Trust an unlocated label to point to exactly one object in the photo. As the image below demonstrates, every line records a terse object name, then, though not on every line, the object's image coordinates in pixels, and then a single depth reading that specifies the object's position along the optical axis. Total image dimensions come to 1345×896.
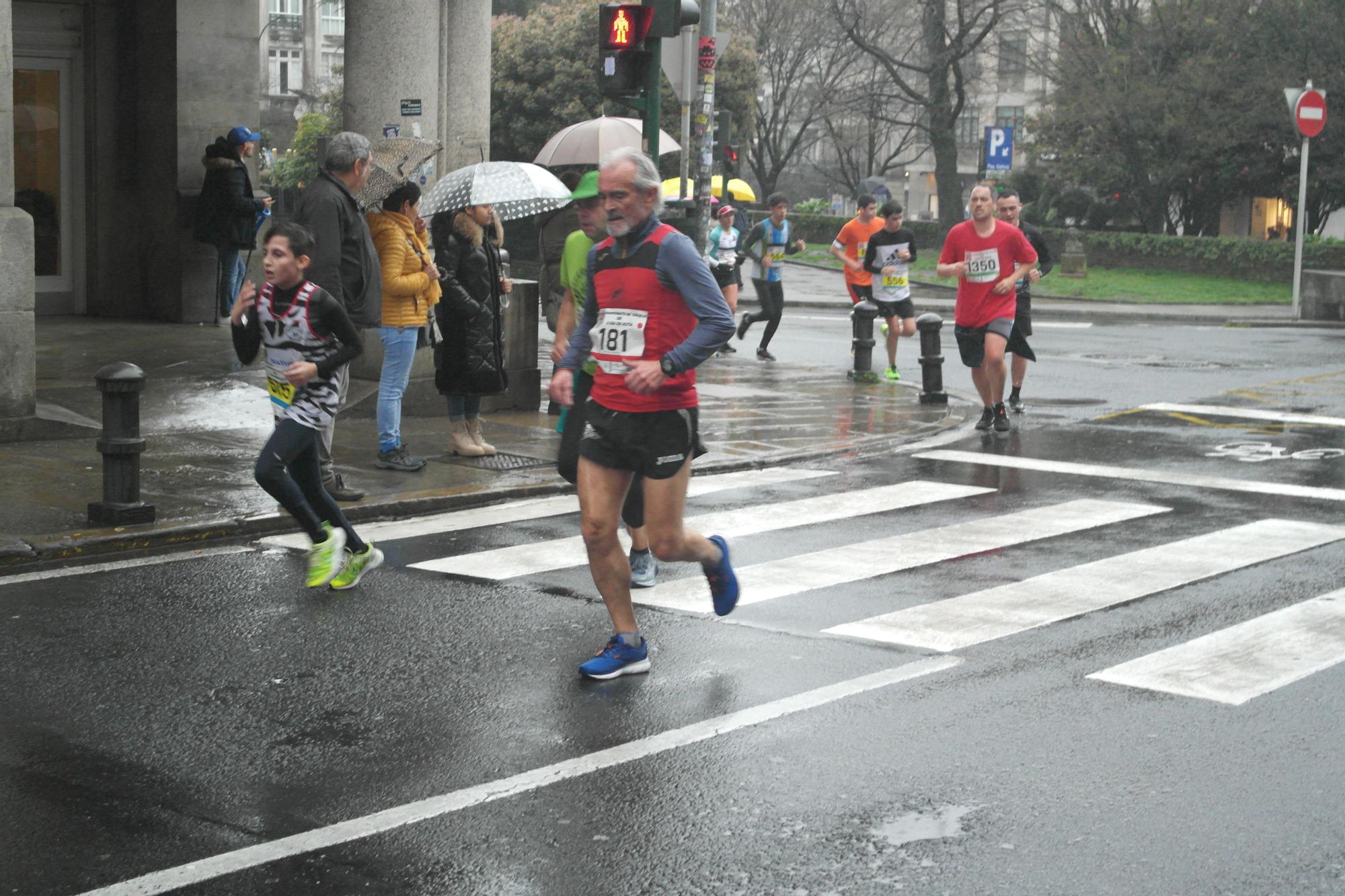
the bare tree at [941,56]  47.75
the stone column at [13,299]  11.03
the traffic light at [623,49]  12.42
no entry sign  28.59
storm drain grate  10.98
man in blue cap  16.25
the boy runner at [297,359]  7.50
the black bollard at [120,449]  8.68
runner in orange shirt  17.66
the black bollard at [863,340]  16.62
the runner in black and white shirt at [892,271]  16.88
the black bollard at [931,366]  15.02
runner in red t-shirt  13.08
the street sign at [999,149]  31.34
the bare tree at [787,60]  57.22
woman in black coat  10.79
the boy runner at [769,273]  19.19
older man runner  6.25
